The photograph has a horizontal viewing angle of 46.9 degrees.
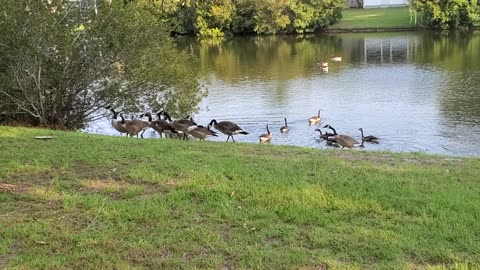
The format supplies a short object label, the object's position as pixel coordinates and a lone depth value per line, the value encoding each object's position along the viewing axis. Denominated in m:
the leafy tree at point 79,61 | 13.74
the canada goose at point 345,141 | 15.99
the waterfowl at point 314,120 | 20.31
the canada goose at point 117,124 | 15.21
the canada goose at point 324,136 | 17.12
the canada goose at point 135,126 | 14.88
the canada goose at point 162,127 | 14.71
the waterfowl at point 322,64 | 34.41
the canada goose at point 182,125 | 14.57
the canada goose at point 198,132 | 14.49
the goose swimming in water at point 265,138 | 17.41
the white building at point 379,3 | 80.56
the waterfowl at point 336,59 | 38.75
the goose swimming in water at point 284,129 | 19.31
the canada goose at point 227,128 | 16.61
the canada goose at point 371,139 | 17.27
